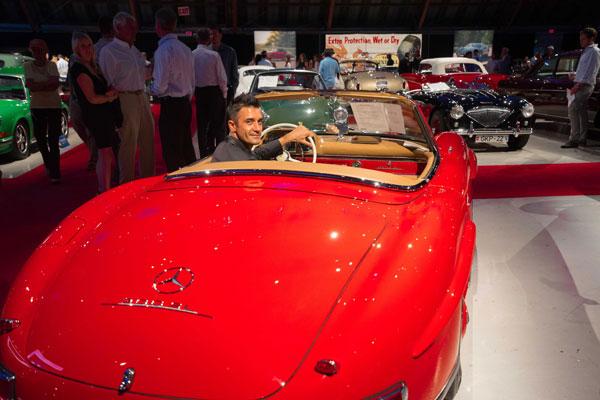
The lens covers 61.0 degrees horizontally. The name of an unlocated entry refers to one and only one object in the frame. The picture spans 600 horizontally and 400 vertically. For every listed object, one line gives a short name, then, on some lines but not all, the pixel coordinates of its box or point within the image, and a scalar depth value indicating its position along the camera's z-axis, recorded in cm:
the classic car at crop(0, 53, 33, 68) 1038
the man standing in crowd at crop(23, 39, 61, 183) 579
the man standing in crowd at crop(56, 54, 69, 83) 1581
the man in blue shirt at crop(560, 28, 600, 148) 737
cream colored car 1181
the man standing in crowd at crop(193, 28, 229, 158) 625
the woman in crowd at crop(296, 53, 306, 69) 1850
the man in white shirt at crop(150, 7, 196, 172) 500
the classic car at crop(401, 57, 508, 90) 1198
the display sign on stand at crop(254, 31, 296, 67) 2219
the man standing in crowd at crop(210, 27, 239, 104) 707
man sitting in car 288
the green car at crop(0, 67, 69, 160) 715
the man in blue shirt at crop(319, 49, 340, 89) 1139
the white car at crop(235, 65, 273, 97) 1109
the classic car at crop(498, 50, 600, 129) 961
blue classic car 762
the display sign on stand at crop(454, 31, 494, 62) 2366
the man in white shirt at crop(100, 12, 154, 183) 465
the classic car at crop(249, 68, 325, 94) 812
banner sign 2209
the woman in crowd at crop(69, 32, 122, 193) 460
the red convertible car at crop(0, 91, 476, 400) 144
